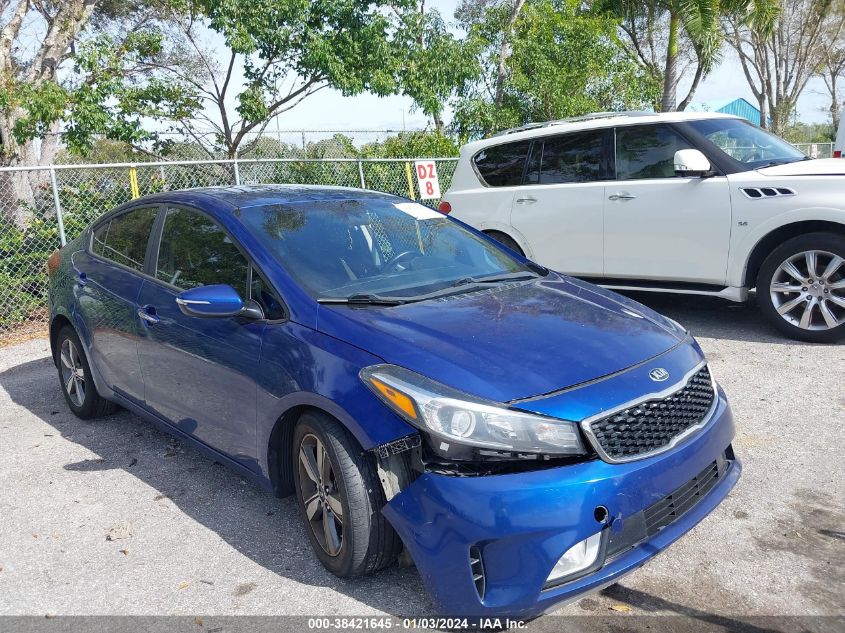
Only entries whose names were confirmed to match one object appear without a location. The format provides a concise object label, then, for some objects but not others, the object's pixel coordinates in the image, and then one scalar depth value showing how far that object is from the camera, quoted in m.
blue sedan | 2.52
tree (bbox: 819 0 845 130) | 33.72
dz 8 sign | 10.62
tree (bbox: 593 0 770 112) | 17.81
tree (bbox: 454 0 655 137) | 17.14
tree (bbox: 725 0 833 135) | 32.19
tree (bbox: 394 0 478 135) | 12.84
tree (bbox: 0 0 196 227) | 10.67
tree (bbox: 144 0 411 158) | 11.91
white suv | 5.90
